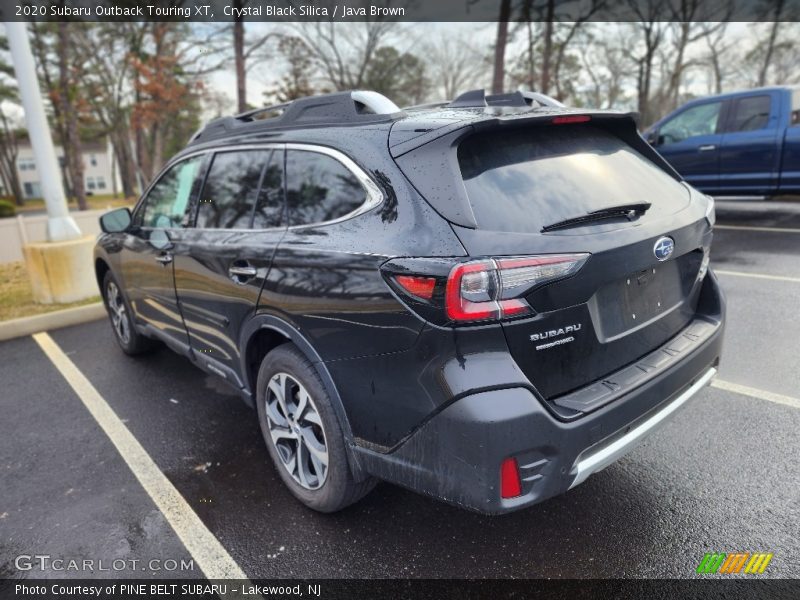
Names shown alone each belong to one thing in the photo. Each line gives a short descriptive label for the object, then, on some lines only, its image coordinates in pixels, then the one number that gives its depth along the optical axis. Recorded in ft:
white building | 237.45
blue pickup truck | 27.45
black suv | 6.05
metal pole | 20.62
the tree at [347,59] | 96.37
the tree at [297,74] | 82.83
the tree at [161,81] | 77.30
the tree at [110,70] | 82.12
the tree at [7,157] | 149.07
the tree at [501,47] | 56.49
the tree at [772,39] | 93.25
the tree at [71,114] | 52.34
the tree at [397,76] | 108.88
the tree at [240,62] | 56.34
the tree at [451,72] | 119.65
